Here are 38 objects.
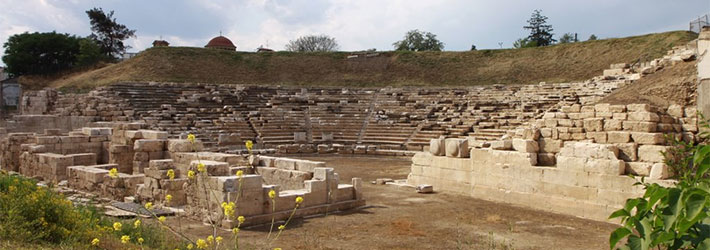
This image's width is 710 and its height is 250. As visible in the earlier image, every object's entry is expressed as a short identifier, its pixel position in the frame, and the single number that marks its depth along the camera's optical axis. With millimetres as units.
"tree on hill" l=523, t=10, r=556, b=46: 53125
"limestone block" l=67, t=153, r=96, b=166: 14885
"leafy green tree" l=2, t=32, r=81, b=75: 41938
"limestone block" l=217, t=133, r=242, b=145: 25422
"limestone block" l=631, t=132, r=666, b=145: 10445
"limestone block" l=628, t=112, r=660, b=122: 10609
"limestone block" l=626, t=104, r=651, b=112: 10812
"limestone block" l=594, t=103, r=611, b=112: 11328
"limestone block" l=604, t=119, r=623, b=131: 11078
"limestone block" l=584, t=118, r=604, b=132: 11336
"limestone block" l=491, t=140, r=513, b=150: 12766
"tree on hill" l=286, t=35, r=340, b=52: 67250
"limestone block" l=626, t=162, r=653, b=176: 10406
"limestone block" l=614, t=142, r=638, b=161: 10680
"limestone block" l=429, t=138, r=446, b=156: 14273
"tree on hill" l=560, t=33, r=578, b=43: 60747
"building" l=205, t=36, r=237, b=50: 50344
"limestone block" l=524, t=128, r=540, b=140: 12281
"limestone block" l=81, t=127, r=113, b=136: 17609
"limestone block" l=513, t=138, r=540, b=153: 12141
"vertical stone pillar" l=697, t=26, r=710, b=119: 11656
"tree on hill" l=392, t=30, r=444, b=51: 60094
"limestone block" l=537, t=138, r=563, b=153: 11973
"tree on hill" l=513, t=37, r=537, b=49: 49406
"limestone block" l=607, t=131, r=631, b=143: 10875
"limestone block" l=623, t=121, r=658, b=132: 10570
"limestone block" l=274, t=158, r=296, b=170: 13102
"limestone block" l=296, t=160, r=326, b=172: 12312
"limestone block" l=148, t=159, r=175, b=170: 11641
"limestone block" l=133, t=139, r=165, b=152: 14734
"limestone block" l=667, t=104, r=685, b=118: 11328
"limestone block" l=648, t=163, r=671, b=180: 9953
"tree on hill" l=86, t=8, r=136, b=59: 50562
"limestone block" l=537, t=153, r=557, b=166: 12102
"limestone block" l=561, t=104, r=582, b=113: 11870
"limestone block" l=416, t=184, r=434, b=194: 13836
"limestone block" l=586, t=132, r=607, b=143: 11203
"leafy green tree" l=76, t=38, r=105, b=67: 41719
